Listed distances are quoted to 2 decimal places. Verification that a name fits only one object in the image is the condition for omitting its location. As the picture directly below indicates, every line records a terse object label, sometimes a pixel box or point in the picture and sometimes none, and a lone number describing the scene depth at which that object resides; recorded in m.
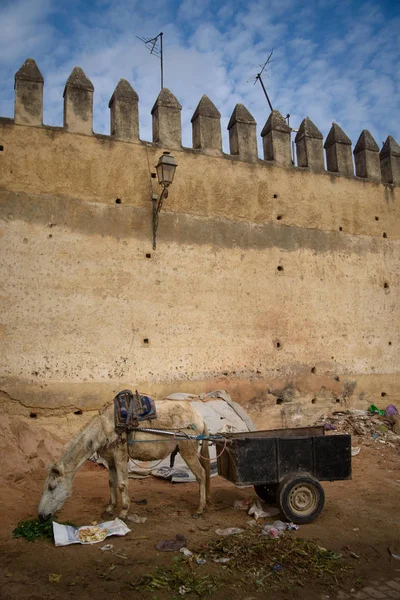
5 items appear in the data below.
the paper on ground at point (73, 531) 4.98
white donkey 5.41
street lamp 9.16
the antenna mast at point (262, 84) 14.13
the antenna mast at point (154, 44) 12.16
